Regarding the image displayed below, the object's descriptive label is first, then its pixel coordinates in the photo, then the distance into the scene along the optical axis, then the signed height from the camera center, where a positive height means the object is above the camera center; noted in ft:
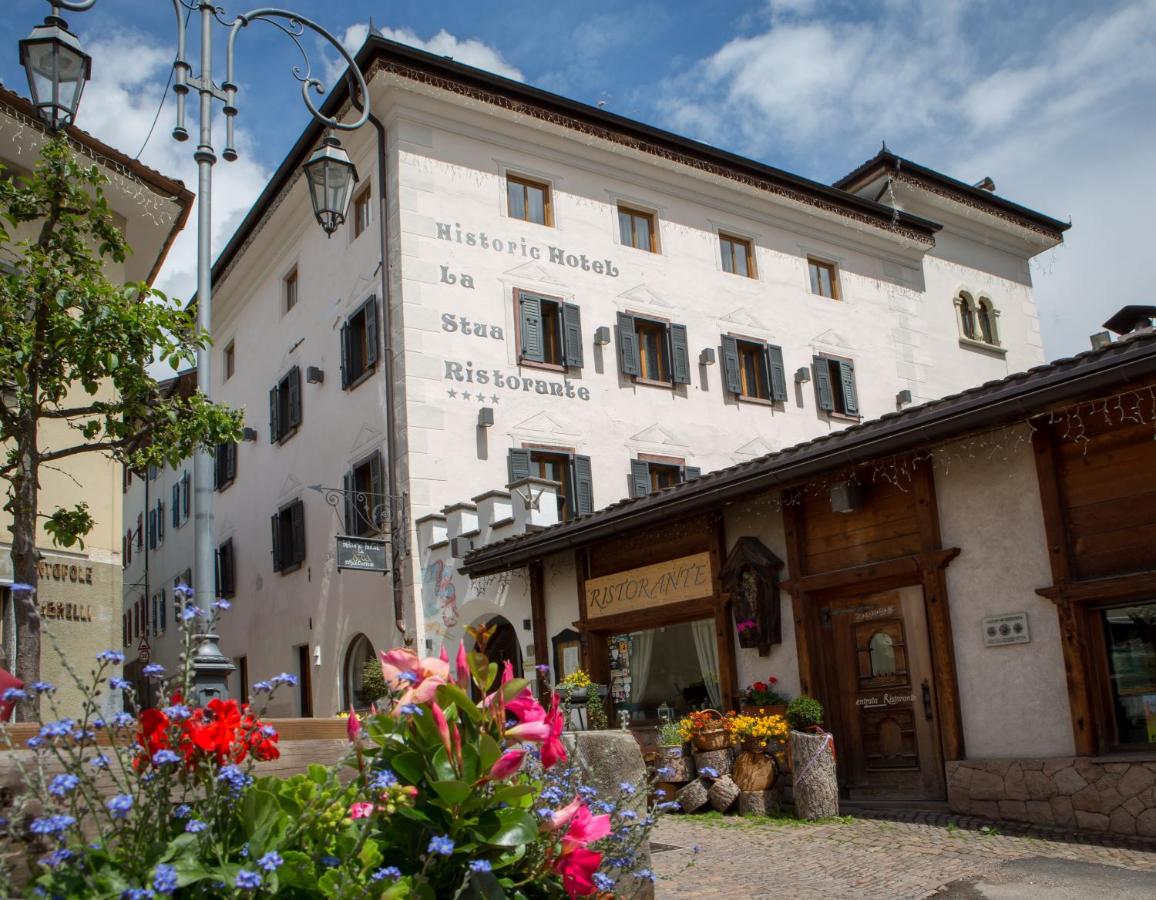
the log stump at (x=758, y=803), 36.17 -4.57
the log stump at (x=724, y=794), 36.60 -4.28
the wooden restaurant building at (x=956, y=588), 30.78 +1.84
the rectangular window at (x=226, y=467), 86.43 +16.70
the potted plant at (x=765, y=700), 39.14 -1.53
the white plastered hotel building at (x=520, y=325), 61.31 +20.66
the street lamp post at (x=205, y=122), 24.86 +13.29
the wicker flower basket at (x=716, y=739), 37.65 -2.59
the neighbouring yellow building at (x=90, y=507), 40.27 +7.12
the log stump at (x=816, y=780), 34.45 -3.79
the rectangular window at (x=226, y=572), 83.97 +8.62
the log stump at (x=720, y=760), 37.32 -3.23
